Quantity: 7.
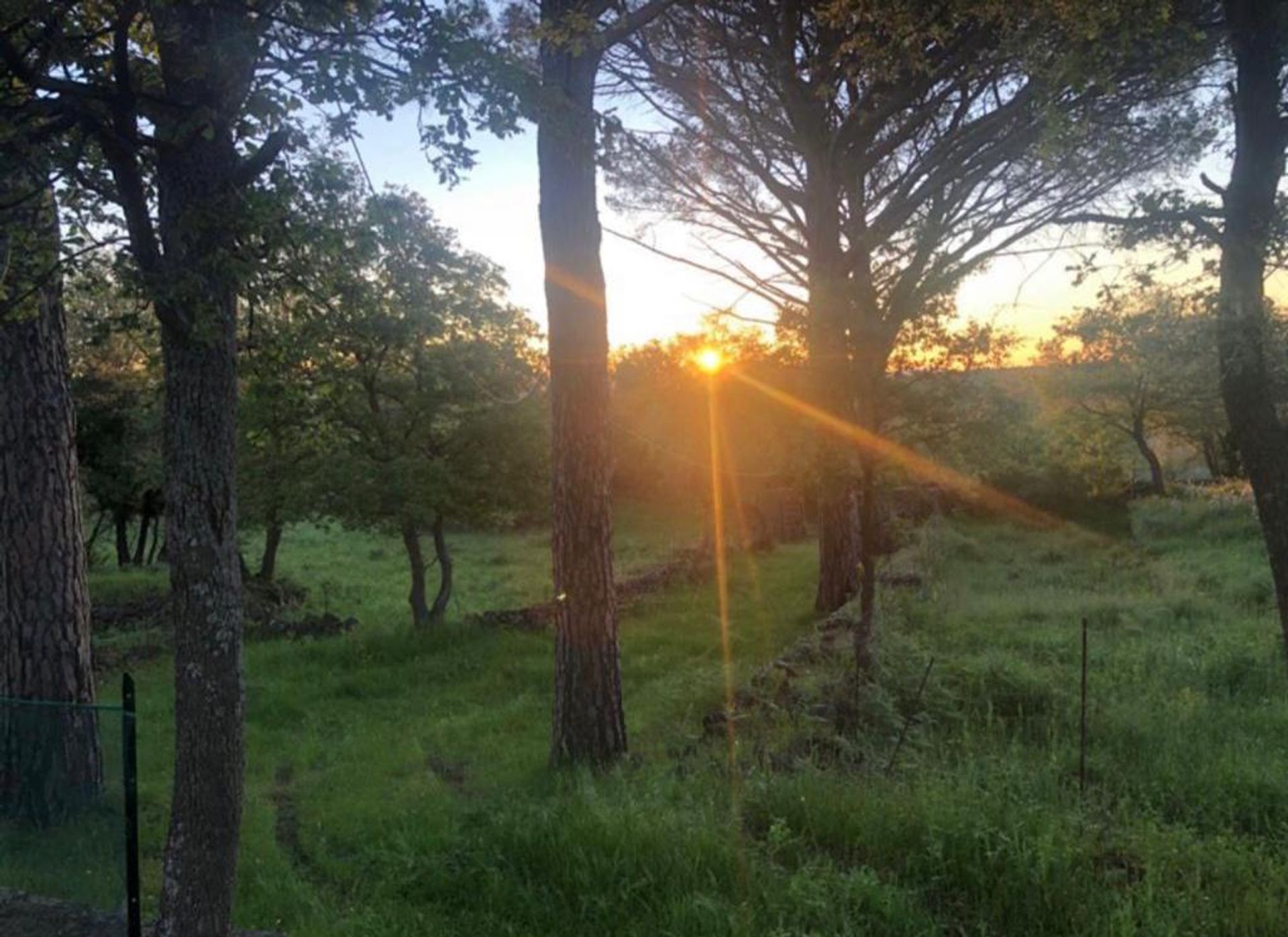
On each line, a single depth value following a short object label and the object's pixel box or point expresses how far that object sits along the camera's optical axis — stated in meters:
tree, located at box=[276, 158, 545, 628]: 12.65
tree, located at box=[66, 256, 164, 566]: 17.47
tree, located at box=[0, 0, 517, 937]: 3.38
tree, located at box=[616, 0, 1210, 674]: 8.09
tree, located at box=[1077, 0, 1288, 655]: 7.00
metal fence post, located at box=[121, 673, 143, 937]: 3.83
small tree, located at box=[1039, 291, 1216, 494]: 8.37
